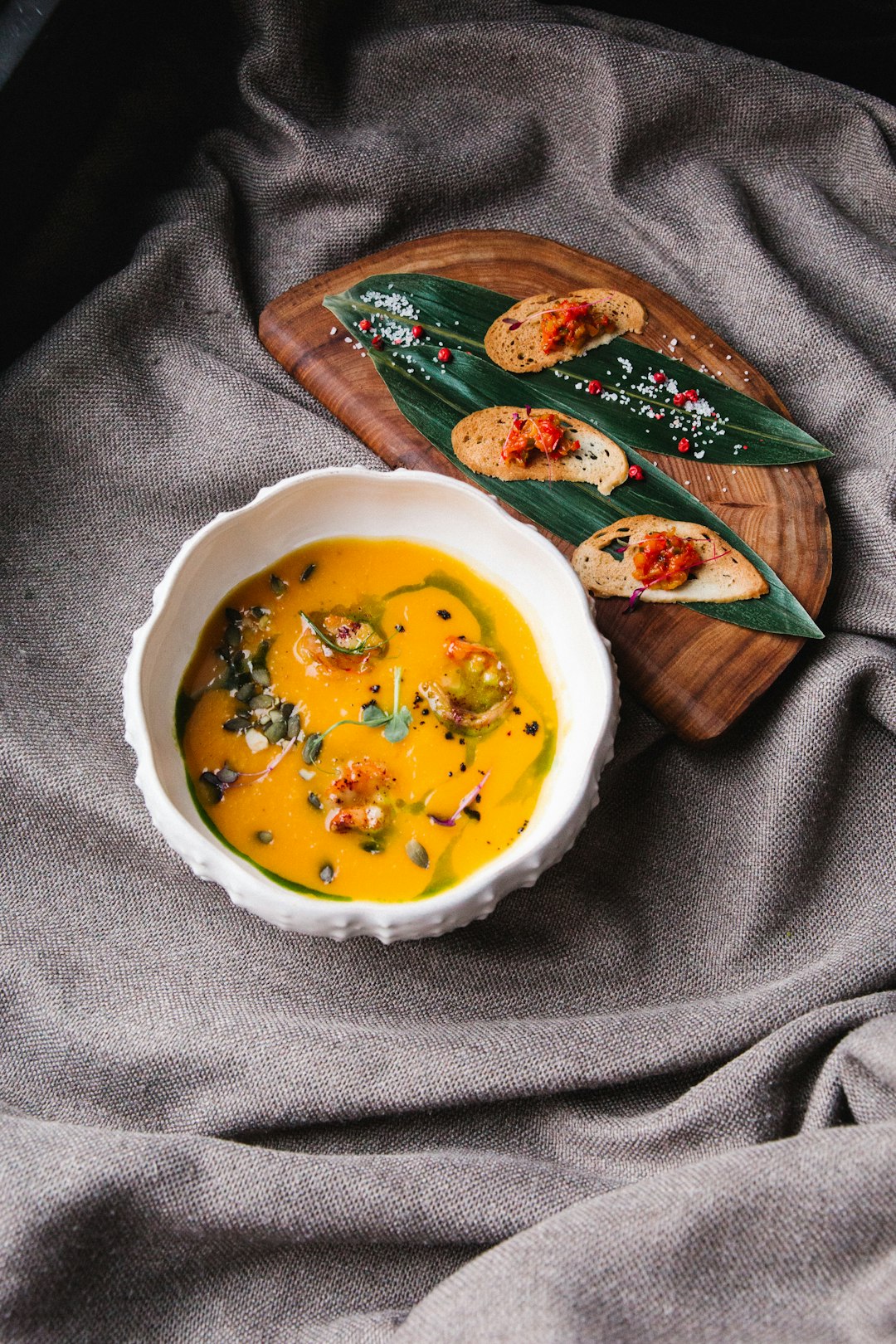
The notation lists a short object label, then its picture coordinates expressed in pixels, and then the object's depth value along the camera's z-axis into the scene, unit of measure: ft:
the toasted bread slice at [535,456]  3.06
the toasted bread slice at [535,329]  3.11
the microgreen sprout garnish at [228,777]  2.83
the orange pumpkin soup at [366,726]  2.81
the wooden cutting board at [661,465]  2.99
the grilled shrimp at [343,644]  2.87
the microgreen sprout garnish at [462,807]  2.82
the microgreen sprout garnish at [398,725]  2.85
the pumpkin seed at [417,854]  2.80
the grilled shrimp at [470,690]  2.86
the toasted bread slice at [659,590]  3.00
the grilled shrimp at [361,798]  2.80
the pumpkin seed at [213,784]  2.83
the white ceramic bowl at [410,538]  2.74
